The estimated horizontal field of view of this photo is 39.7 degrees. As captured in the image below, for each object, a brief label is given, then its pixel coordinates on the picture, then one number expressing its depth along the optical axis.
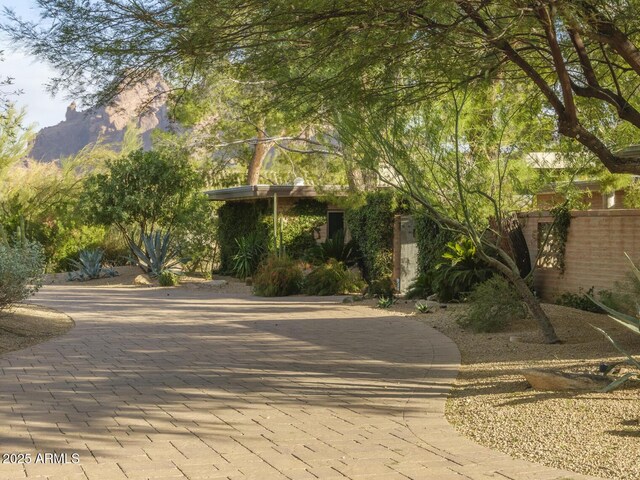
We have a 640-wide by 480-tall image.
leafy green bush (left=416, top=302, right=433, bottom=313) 17.25
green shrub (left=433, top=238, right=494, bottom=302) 18.23
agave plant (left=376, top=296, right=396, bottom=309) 18.95
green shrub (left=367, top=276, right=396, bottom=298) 20.88
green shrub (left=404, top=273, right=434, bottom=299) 19.94
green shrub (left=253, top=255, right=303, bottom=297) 22.80
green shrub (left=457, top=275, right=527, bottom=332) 13.92
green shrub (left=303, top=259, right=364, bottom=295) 22.72
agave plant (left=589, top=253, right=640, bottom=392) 7.96
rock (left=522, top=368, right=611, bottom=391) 8.68
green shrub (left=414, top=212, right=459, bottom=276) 19.78
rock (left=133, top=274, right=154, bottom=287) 27.11
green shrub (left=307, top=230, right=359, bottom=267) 24.48
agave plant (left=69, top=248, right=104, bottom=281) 29.67
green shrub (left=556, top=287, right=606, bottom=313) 15.76
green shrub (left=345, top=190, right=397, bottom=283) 22.58
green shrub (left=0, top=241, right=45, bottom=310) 13.52
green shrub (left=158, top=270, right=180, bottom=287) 26.61
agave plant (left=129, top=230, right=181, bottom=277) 27.70
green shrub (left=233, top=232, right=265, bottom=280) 28.39
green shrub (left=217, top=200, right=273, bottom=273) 29.25
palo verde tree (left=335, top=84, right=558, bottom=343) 12.41
